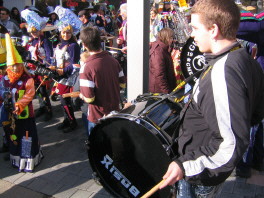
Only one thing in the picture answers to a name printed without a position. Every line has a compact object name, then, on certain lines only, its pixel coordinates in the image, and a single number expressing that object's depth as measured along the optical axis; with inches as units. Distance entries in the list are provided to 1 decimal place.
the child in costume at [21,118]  131.0
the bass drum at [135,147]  78.0
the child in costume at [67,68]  178.7
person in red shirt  119.6
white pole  118.9
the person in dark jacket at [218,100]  51.1
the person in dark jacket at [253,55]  121.9
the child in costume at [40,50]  199.8
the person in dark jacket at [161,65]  150.7
